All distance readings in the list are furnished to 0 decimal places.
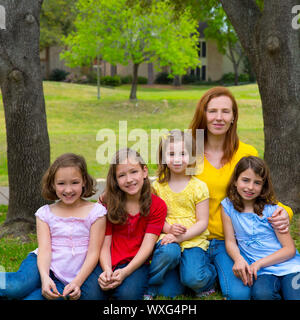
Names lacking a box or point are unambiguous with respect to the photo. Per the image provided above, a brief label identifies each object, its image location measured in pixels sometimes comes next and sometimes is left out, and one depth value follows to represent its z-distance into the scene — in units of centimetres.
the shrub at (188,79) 4094
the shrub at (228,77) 4050
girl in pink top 313
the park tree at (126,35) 2045
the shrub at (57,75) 3666
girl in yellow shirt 327
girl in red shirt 321
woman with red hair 353
